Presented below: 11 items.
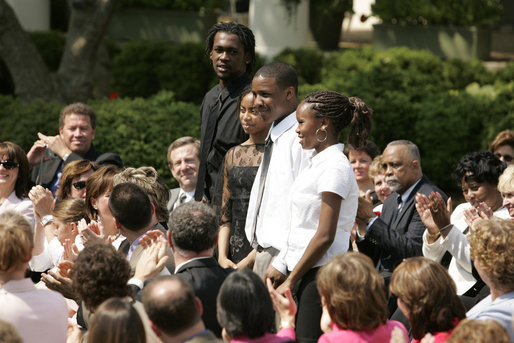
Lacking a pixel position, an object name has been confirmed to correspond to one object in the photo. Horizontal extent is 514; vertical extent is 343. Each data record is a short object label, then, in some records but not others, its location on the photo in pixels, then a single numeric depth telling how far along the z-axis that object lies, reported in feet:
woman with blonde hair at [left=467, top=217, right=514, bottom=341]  28.40
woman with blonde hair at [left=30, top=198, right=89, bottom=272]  40.47
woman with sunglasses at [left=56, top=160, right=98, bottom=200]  46.42
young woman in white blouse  32.01
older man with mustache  38.34
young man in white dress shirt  35.19
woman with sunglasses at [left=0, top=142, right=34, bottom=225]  47.26
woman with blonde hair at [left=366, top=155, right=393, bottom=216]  46.21
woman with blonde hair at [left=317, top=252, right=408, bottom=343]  26.03
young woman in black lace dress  37.50
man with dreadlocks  41.91
